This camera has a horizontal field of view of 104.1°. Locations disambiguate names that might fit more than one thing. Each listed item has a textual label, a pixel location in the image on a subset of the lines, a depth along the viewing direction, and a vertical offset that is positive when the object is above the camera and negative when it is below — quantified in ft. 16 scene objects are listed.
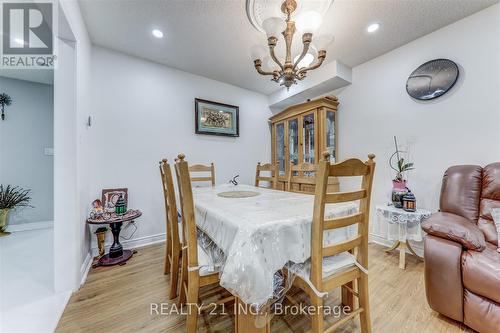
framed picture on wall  9.98 +2.69
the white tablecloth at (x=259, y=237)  2.80 -1.17
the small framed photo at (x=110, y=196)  7.58 -1.06
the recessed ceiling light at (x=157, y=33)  6.88 +4.85
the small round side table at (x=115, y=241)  6.53 -2.63
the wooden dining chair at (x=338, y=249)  3.06 -1.43
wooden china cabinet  9.39 +1.86
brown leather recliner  3.69 -1.84
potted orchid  6.93 -0.60
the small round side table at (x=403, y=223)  6.34 -1.94
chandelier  4.50 +3.21
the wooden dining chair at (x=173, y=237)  4.79 -1.80
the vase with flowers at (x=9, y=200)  9.04 -1.43
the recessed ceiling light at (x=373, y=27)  6.60 +4.80
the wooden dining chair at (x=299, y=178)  6.75 -0.39
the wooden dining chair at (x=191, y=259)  3.53 -1.69
